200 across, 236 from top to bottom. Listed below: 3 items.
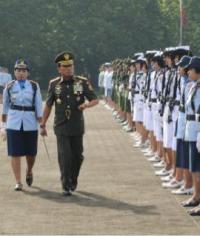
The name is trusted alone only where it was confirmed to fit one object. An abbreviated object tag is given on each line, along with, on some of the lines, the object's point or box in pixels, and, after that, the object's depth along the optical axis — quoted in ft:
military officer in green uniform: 43.14
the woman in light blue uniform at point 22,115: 45.01
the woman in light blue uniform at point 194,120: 37.37
